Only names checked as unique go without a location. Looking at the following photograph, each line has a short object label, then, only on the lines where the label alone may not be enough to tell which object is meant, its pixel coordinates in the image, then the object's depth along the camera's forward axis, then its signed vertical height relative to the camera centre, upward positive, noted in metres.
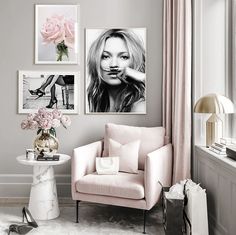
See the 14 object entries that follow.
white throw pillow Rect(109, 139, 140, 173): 3.44 -0.38
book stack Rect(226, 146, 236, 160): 2.55 -0.26
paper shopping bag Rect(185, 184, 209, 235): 2.70 -0.75
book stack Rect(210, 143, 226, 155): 2.81 -0.26
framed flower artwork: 3.99 +0.97
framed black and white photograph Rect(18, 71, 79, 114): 4.02 +0.34
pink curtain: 3.42 +0.29
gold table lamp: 2.95 +0.07
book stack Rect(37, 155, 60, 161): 3.37 -0.41
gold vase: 3.45 -0.26
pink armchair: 3.01 -0.56
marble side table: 3.34 -0.74
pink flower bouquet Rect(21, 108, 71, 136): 3.40 -0.04
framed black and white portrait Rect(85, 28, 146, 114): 3.97 +0.58
